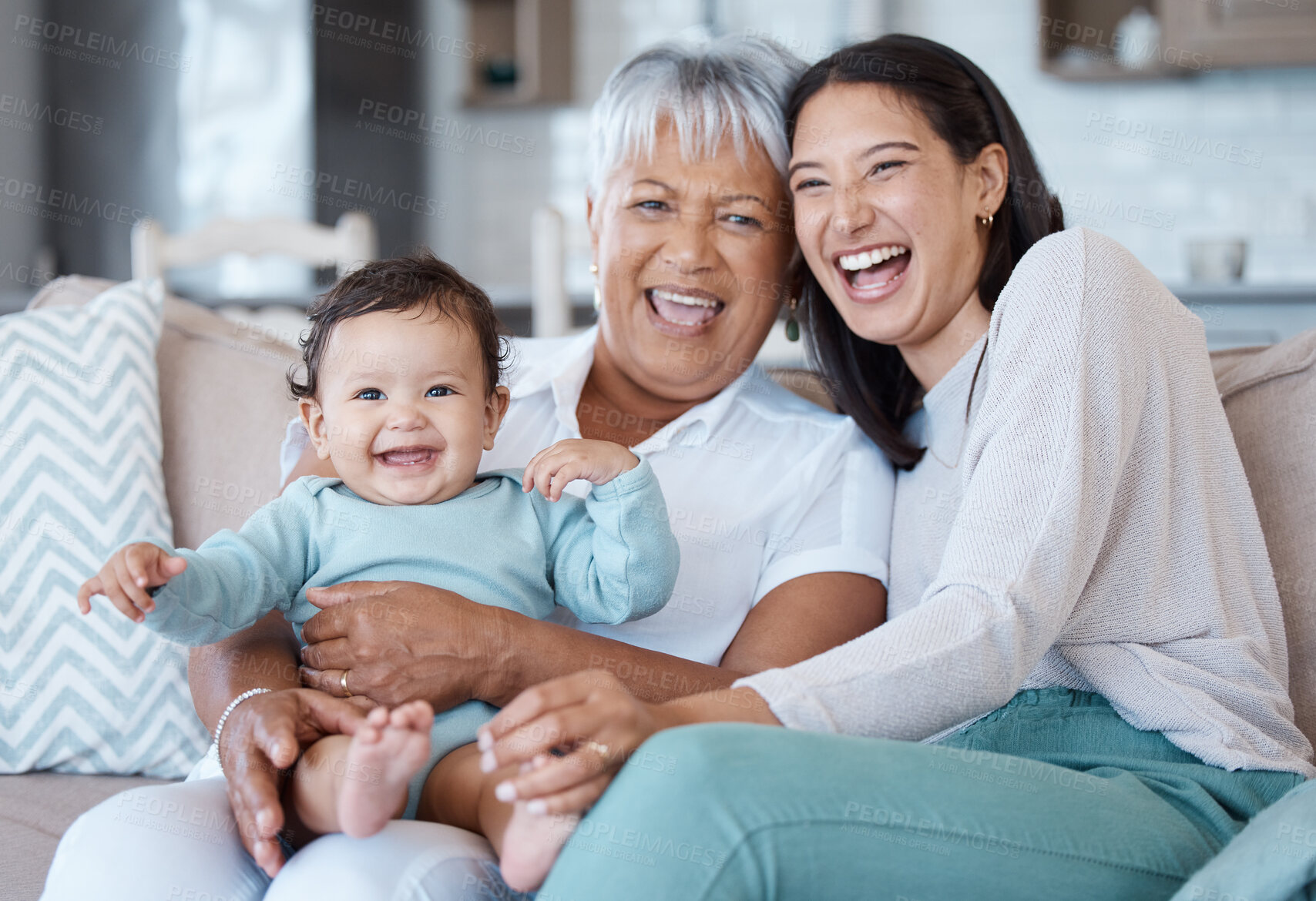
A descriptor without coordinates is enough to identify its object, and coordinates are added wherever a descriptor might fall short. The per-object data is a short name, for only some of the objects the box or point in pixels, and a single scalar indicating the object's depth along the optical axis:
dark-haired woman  0.80
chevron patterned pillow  1.42
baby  1.14
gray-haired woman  0.99
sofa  1.24
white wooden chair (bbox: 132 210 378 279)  2.85
